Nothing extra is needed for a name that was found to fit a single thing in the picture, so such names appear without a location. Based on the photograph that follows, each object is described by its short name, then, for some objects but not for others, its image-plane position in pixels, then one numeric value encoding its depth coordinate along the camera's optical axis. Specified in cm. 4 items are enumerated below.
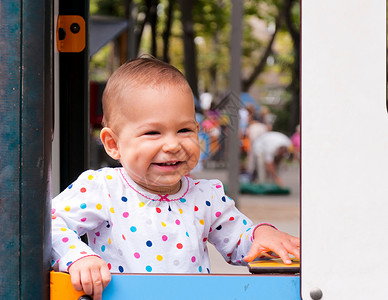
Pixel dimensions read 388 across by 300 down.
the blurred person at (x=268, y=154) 1428
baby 173
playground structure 137
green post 139
